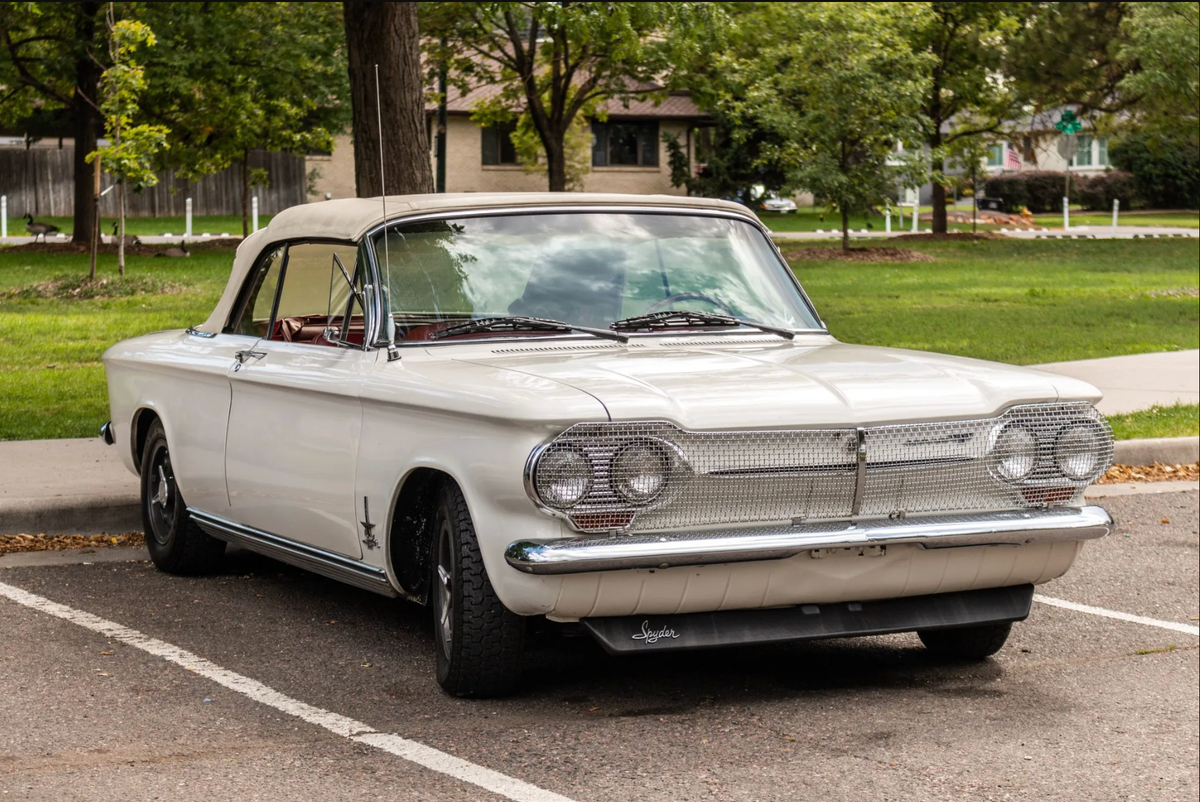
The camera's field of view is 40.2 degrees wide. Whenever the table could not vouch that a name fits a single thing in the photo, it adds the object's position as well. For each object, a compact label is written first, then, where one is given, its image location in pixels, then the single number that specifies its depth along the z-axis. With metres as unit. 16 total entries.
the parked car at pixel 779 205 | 56.12
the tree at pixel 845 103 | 33.31
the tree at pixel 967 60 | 39.16
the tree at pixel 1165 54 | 30.92
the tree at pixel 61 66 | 28.05
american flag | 49.25
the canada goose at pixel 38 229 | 30.22
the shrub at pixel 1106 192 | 62.66
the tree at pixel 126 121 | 22.00
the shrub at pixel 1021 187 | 61.88
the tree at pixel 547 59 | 31.28
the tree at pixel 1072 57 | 37.16
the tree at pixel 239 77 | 28.61
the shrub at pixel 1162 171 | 62.41
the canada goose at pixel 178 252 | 28.81
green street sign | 39.31
